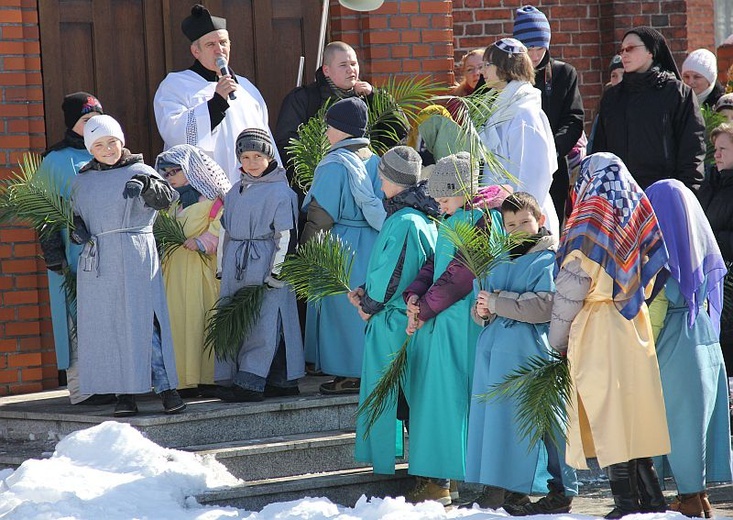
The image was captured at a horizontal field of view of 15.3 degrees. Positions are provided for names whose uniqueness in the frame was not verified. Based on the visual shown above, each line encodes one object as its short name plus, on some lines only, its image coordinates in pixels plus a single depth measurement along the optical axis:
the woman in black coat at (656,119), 16.00
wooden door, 17.89
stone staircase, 13.82
